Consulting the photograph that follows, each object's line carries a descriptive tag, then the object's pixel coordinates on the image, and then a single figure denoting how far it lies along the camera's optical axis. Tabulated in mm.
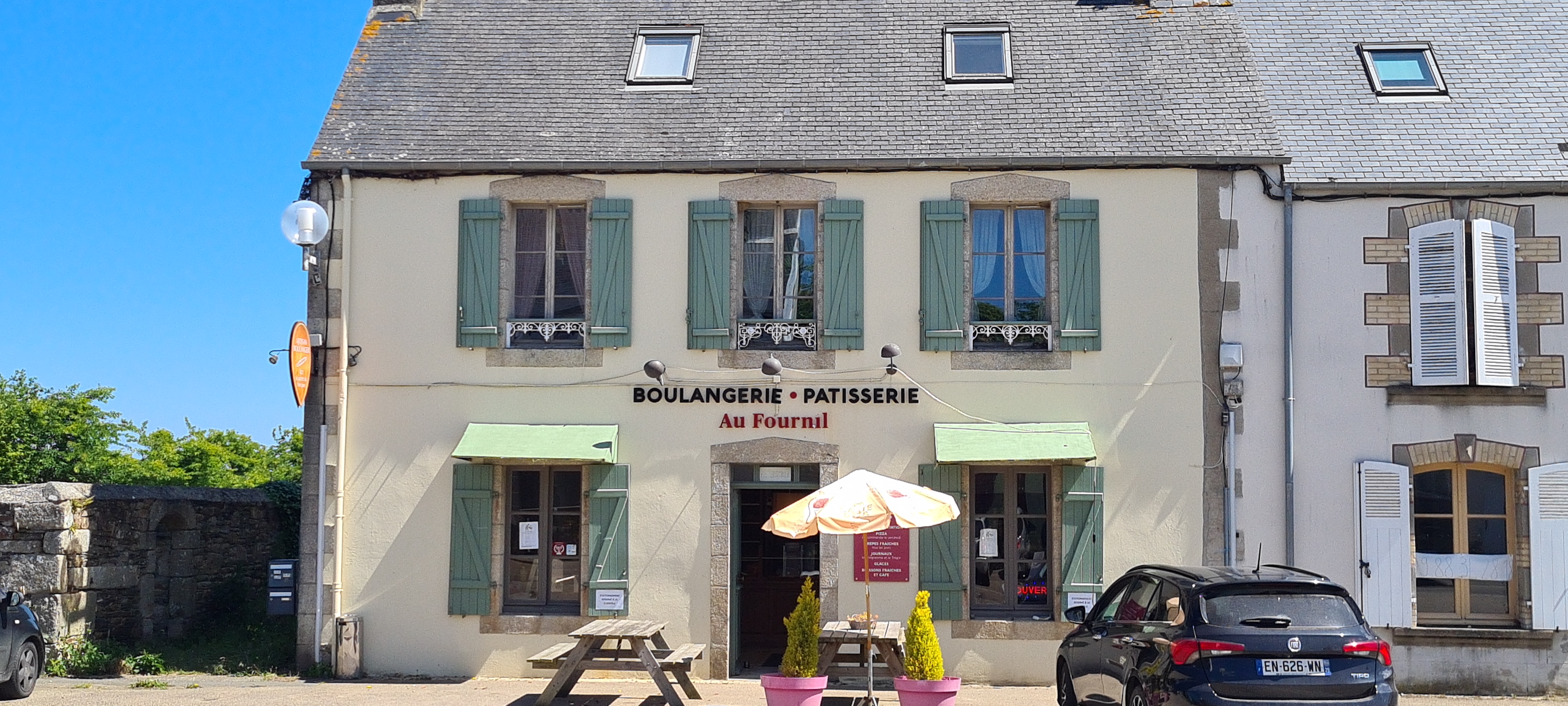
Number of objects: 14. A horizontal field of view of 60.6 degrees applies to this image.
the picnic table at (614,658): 9867
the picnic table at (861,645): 9812
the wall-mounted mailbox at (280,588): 12078
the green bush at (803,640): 9242
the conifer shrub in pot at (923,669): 9062
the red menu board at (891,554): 11766
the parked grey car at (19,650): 10391
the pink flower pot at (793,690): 9141
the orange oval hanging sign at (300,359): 11602
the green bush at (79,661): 12039
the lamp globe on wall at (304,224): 11789
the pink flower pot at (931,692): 9055
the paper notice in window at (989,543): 11922
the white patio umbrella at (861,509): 9031
